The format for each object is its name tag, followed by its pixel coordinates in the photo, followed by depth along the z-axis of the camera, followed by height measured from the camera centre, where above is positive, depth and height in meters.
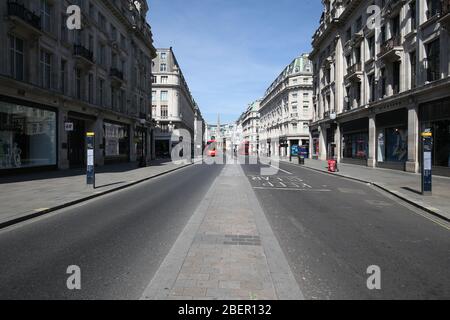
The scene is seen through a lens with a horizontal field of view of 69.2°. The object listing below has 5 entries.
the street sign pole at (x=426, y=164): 11.95 -0.38
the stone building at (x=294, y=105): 68.81 +10.91
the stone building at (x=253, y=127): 120.18 +11.17
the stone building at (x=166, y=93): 64.94 +12.47
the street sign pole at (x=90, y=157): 13.52 -0.07
